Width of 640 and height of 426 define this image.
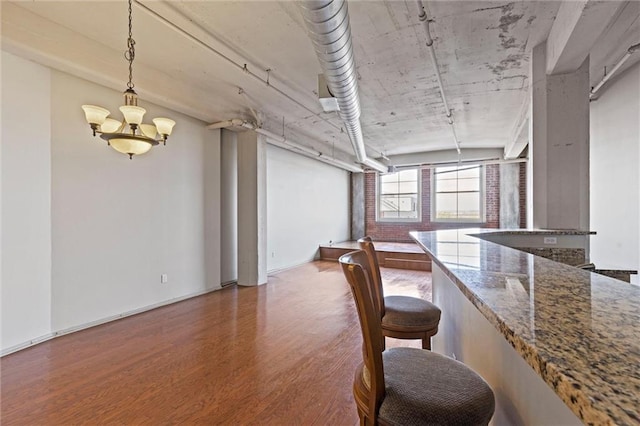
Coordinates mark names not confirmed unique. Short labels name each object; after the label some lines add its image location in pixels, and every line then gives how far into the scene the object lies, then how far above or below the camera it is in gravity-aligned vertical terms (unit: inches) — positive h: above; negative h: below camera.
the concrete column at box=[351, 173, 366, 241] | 398.6 +8.2
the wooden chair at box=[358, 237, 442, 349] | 69.5 -25.2
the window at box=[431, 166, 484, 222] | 344.5 +21.2
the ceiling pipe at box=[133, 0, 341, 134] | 103.1 +69.1
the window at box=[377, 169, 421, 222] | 374.9 +20.6
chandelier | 100.1 +31.2
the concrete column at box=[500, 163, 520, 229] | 319.6 +18.5
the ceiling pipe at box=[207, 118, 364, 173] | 191.6 +55.2
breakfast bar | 15.1 -8.6
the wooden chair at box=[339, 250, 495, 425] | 36.0 -23.2
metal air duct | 77.1 +51.9
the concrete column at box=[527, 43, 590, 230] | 118.3 +24.8
